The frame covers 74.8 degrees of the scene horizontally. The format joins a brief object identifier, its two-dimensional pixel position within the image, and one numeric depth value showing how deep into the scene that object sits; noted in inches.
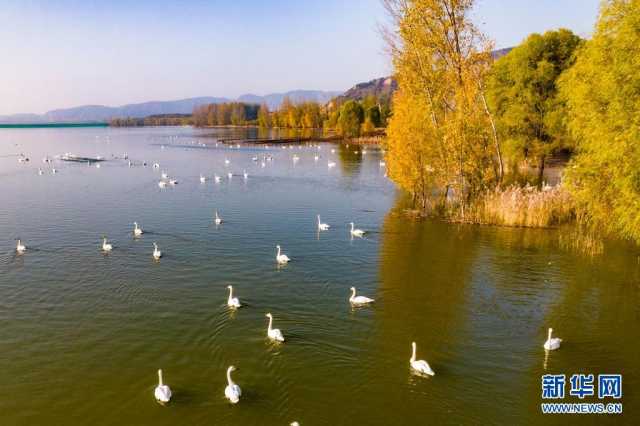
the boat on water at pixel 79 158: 3417.8
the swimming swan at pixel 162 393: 558.9
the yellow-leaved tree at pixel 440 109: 1409.9
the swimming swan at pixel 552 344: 686.5
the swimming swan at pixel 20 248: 1162.6
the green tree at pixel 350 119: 5861.2
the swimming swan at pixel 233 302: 833.5
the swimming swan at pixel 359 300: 853.2
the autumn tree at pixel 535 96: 2126.0
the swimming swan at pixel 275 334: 711.1
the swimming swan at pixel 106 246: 1169.7
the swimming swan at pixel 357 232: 1343.5
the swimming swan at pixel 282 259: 1088.8
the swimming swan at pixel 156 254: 1108.6
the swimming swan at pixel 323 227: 1384.4
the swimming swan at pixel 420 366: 621.3
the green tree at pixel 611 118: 884.0
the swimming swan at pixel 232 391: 560.1
